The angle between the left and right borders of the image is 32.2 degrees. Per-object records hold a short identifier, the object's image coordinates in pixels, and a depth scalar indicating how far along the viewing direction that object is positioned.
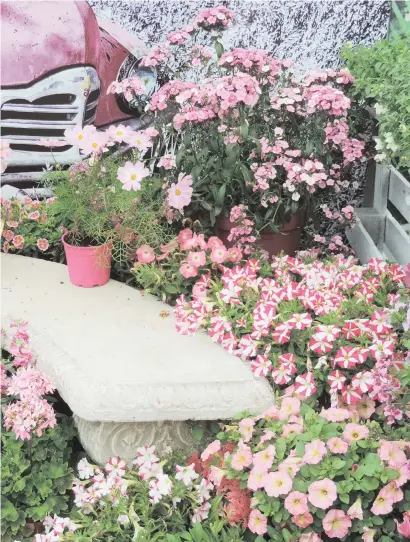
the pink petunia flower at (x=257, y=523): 2.14
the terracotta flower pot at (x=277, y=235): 3.57
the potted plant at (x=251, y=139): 3.24
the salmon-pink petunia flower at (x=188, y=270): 3.09
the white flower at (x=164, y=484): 2.36
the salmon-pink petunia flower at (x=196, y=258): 3.10
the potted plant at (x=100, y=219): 3.21
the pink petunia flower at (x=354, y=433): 2.22
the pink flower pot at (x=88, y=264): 3.21
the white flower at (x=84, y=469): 2.53
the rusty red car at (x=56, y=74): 3.89
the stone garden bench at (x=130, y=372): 2.55
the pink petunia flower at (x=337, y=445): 2.14
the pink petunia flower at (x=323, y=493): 2.06
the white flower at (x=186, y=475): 2.42
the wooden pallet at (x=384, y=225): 3.57
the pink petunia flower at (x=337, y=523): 2.09
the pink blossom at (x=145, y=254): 3.21
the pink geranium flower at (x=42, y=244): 3.58
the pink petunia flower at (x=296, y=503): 2.08
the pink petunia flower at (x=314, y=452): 2.12
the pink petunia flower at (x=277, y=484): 2.09
